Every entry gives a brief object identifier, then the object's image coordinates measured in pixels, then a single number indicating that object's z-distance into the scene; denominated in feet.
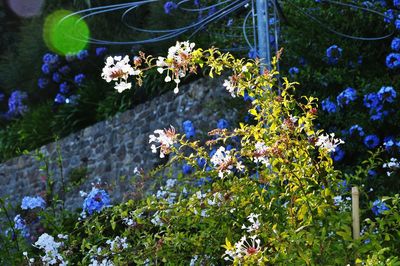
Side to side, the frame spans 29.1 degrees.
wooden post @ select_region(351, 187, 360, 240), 8.99
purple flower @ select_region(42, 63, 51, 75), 35.32
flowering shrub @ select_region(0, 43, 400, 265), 8.94
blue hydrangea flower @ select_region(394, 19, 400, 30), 20.81
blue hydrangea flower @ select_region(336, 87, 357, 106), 19.56
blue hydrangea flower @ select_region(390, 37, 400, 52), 20.30
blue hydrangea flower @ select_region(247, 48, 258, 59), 22.77
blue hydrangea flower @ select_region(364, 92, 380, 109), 19.08
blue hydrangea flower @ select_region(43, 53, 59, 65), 35.32
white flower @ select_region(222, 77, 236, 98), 10.27
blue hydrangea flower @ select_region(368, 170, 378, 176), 18.14
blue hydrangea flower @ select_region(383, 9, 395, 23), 21.47
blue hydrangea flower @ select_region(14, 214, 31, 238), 16.69
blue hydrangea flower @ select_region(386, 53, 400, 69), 20.04
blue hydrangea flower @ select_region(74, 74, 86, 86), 33.60
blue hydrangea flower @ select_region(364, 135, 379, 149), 18.88
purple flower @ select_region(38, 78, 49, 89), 35.94
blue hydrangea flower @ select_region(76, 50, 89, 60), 34.19
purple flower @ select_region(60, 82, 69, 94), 34.24
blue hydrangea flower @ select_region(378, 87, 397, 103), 18.66
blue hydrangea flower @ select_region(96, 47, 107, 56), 33.90
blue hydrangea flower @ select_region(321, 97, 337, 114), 19.97
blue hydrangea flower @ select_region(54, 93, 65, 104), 33.68
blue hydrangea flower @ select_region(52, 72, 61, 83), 35.12
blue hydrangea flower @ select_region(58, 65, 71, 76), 35.14
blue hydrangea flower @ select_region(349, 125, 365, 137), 19.10
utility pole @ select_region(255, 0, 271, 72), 14.29
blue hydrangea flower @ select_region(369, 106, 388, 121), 19.03
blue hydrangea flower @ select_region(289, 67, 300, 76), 21.36
